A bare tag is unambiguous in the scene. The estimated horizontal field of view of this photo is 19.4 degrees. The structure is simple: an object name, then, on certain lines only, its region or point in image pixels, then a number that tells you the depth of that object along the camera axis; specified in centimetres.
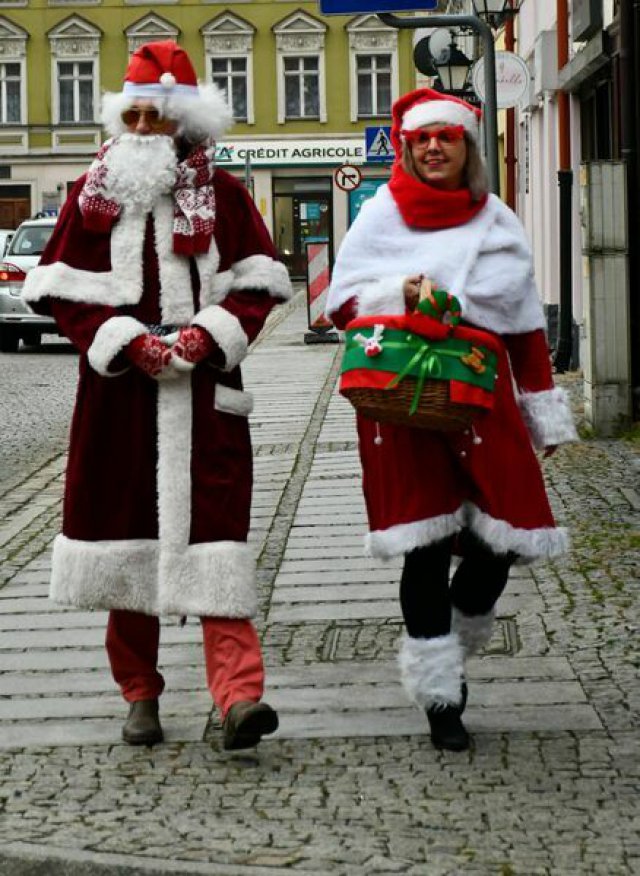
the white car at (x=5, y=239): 2998
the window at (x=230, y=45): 5788
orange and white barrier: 2344
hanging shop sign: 1602
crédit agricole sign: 5669
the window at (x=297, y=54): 5797
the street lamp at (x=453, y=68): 1952
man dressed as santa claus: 511
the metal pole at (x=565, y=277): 1709
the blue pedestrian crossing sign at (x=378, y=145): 2722
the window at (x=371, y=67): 5731
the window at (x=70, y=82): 5819
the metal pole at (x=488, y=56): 1343
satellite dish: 1958
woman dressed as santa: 500
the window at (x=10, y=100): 5819
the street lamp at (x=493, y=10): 1629
